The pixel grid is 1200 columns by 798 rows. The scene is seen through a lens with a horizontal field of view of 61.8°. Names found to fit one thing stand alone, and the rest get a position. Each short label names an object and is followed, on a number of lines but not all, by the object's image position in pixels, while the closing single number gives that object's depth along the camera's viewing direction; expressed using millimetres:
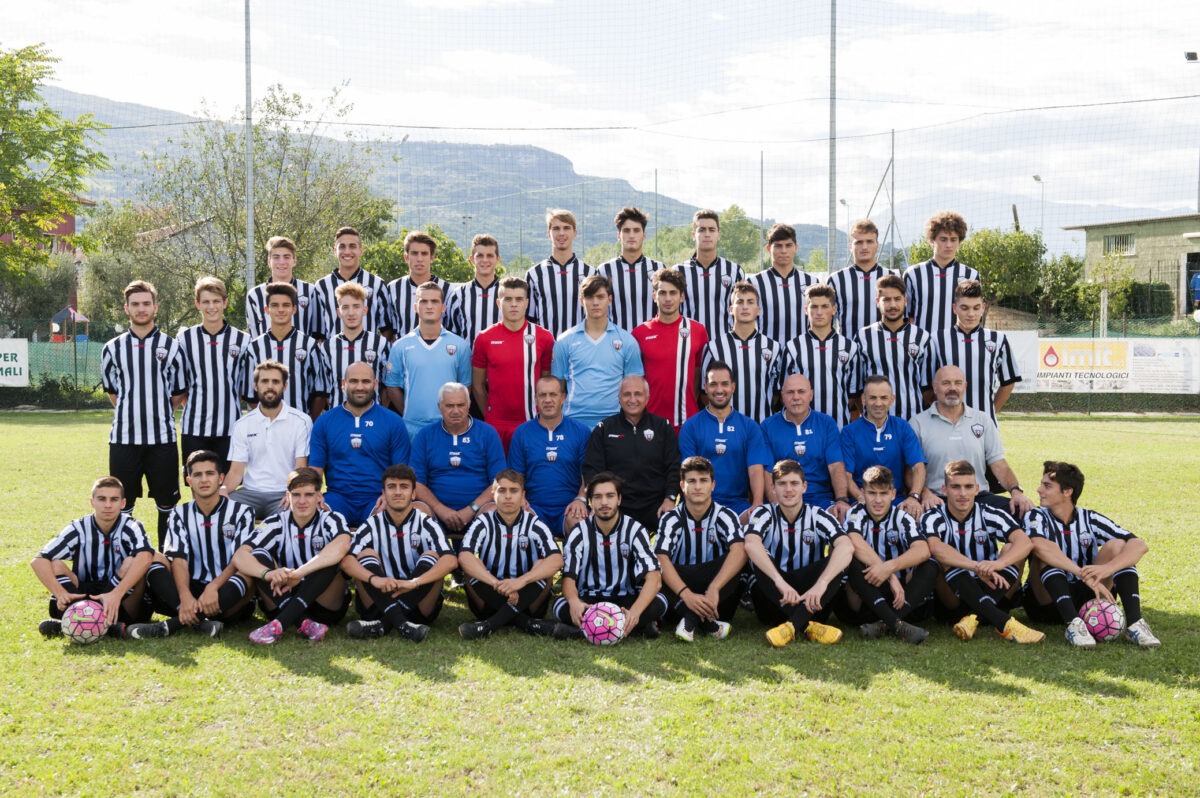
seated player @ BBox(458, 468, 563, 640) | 5215
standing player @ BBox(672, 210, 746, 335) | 6781
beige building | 32219
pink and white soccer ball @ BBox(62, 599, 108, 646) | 4891
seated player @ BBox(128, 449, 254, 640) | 5145
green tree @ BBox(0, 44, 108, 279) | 26000
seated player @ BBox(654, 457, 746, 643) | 5191
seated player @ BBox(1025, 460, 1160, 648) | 5102
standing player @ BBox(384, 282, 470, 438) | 6137
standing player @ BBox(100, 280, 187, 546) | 6277
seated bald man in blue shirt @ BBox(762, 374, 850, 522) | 5844
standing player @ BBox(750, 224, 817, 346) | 6676
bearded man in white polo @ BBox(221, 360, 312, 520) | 5863
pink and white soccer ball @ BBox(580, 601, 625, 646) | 4992
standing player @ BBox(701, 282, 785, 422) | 6199
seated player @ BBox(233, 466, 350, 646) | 5094
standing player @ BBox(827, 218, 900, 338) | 6613
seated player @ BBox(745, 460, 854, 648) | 5113
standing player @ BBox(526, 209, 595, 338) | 6867
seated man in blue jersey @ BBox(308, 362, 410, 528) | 5863
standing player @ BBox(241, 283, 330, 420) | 6297
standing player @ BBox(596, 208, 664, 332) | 6720
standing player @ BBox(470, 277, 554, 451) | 6246
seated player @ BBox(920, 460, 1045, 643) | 5137
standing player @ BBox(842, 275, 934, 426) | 6211
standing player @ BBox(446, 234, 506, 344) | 6836
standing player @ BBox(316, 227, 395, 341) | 6875
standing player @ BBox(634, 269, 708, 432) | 6195
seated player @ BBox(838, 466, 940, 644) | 5141
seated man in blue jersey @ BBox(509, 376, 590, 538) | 5930
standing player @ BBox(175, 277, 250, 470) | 6332
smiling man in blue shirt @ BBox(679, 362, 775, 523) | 5793
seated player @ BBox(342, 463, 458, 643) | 5160
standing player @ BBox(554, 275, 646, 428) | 6086
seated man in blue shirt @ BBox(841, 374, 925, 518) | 5809
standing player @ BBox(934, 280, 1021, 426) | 6203
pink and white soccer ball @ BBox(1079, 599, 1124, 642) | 4961
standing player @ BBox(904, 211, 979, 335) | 6527
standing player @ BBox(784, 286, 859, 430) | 6195
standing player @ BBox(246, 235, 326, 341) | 6582
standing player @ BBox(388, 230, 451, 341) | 6758
